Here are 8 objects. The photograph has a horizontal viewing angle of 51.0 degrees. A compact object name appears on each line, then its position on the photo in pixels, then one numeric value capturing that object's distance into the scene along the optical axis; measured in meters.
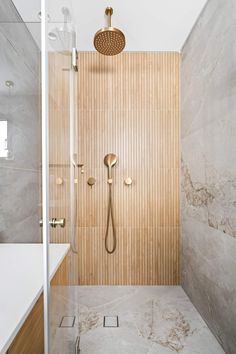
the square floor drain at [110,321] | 1.80
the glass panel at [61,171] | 0.83
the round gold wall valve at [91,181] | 2.43
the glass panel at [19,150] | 0.84
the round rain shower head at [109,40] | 1.77
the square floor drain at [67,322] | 1.01
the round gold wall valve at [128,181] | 2.44
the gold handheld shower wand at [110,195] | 2.42
